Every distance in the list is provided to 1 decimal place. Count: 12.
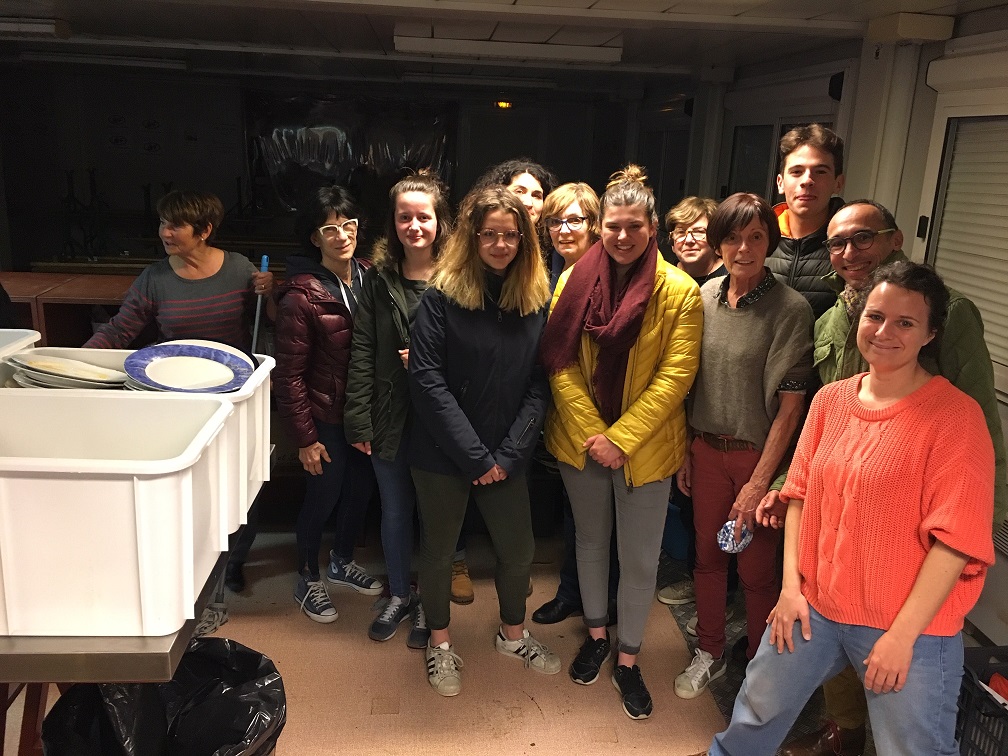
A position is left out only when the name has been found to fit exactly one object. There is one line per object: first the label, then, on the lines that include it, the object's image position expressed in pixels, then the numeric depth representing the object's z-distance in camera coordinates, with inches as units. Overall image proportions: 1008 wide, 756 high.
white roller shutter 95.7
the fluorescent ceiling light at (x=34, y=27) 138.0
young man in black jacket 80.7
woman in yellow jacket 79.4
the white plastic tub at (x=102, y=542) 39.9
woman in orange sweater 57.6
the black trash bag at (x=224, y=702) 61.0
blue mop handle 87.7
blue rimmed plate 55.2
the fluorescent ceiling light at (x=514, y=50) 139.2
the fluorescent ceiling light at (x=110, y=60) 200.8
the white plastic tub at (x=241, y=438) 51.4
